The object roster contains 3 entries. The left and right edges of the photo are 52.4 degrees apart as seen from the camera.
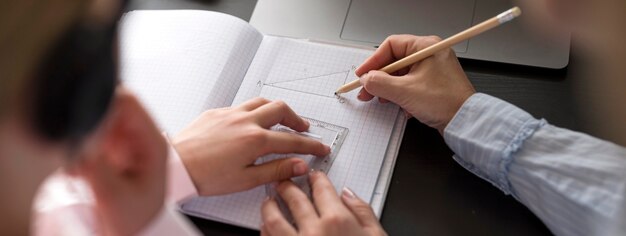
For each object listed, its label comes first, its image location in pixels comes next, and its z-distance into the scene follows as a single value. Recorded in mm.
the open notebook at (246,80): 756
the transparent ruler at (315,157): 732
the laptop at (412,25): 865
